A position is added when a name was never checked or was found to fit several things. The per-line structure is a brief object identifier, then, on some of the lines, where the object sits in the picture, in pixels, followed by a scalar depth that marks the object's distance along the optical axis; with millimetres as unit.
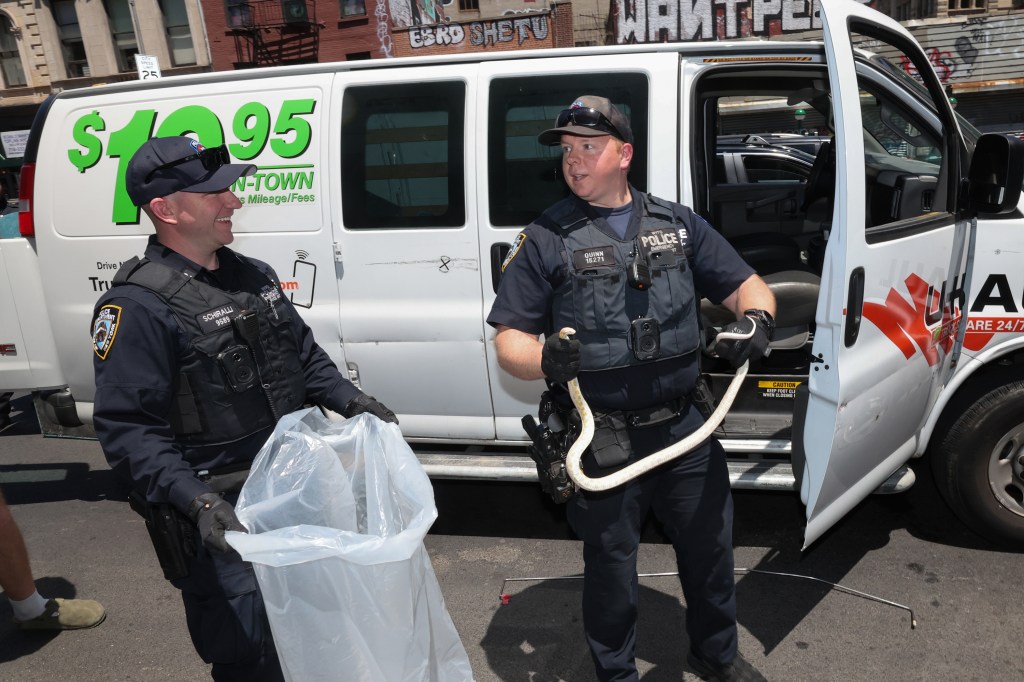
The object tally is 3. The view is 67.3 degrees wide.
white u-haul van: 2854
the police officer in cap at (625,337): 2254
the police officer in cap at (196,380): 1857
